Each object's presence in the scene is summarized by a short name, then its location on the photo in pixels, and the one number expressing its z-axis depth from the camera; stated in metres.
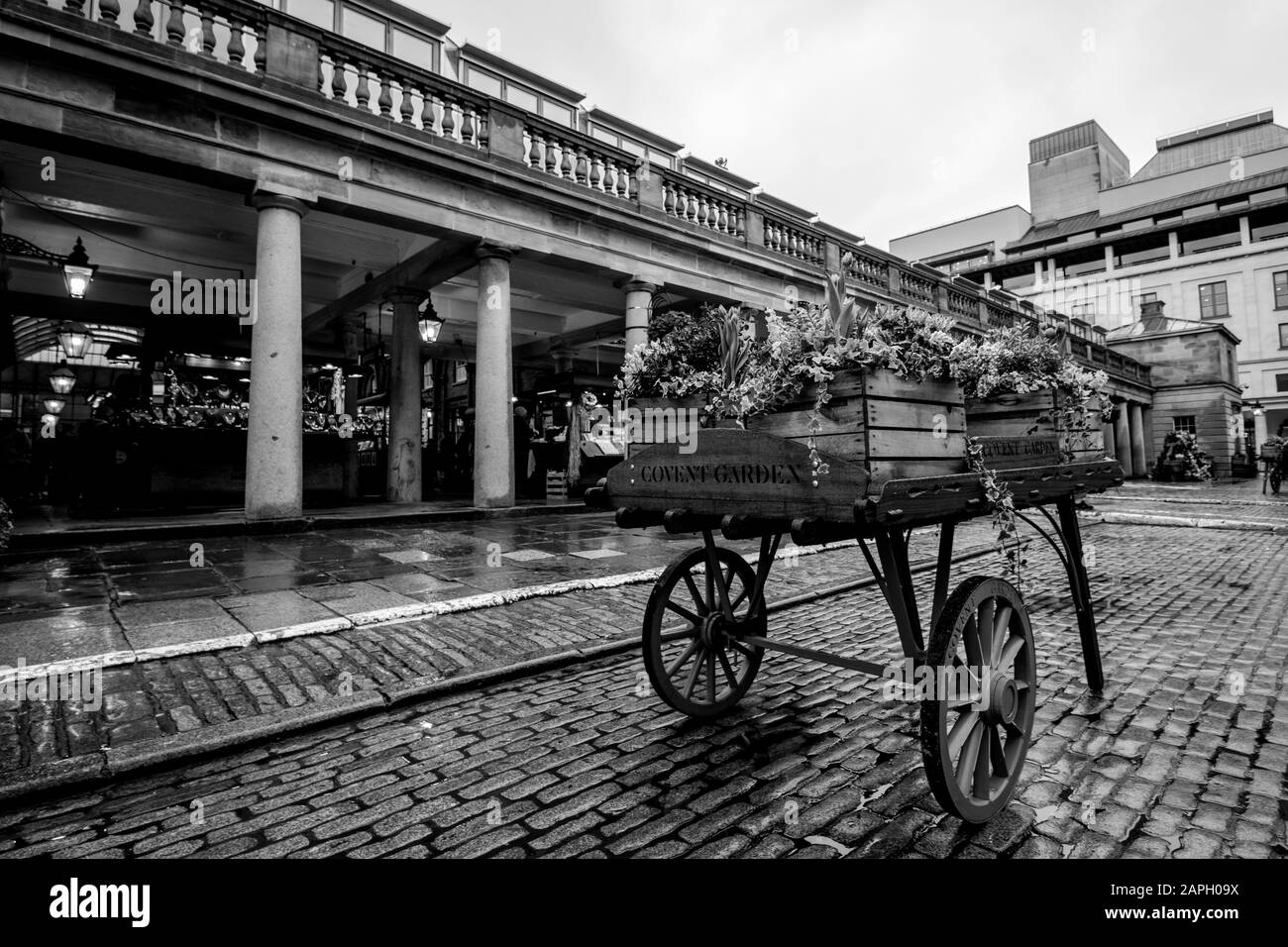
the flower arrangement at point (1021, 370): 2.92
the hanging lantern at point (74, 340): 13.70
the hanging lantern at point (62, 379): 16.39
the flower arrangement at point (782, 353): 2.21
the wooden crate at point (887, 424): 2.08
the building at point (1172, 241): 47.03
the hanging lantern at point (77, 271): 9.38
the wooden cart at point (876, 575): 1.90
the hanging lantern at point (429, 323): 13.25
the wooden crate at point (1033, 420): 2.95
